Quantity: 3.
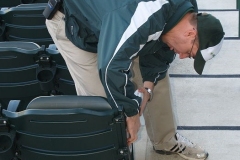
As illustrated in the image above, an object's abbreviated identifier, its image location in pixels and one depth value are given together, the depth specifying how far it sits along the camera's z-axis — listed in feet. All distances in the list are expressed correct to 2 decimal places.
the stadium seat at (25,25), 14.23
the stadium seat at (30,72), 11.91
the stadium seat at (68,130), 8.90
